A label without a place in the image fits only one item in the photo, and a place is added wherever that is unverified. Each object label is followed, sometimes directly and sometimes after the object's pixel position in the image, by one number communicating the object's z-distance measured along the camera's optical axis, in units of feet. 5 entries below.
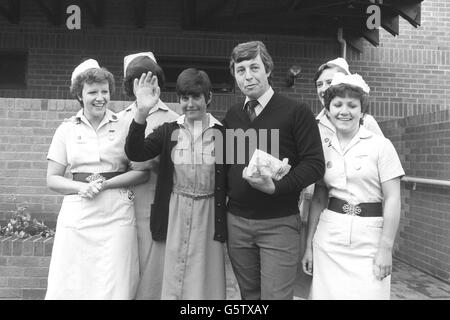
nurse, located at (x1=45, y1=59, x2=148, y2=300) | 8.86
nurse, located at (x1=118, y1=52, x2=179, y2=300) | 9.35
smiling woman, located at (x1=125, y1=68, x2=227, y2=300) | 8.78
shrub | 13.68
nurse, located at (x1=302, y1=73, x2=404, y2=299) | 8.25
